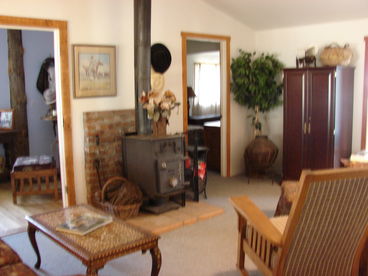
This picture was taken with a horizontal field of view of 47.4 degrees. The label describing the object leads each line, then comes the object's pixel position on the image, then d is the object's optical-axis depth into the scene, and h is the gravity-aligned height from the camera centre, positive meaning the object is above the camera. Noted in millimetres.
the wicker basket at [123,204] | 4000 -1023
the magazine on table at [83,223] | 2742 -844
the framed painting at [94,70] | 4289 +289
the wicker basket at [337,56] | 4926 +458
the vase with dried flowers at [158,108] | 4164 -109
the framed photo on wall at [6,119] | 5789 -269
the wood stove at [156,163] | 4014 -649
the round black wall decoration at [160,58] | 4852 +462
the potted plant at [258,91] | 5598 +68
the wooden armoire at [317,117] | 4953 -267
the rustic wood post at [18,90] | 5794 +131
